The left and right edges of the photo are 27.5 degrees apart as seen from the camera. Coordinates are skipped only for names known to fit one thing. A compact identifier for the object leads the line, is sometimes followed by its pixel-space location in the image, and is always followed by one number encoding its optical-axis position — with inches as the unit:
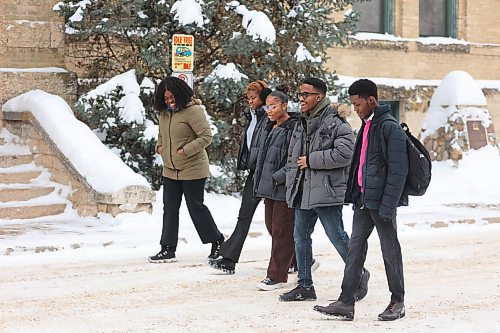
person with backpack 306.3
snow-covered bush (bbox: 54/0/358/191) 603.8
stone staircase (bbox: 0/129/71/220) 553.3
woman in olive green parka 421.4
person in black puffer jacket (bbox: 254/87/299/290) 365.7
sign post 523.5
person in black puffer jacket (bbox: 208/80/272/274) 390.3
